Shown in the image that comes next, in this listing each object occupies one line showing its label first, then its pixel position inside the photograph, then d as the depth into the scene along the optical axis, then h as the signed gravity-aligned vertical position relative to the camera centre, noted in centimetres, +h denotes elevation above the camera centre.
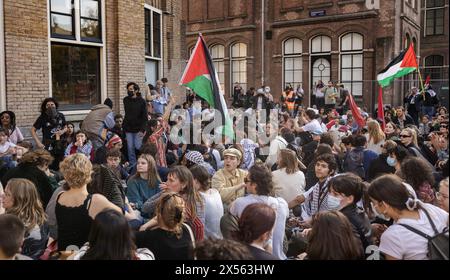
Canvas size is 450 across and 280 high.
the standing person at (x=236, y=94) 2287 +74
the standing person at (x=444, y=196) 276 -61
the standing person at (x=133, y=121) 905 -26
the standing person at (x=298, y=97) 2144 +55
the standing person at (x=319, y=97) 2105 +53
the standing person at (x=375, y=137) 761 -50
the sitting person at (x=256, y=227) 300 -81
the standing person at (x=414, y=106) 1700 +8
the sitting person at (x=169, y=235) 331 -97
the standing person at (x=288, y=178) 557 -88
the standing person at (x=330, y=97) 2002 +50
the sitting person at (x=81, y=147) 757 -66
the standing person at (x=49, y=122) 861 -27
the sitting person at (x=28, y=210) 395 -92
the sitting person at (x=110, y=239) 277 -83
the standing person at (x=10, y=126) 831 -34
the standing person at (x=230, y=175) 545 -84
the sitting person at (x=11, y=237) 278 -82
